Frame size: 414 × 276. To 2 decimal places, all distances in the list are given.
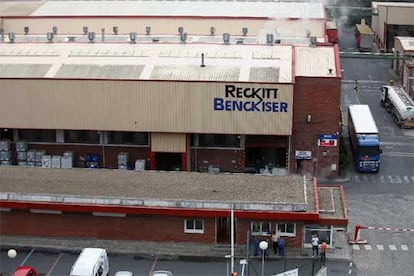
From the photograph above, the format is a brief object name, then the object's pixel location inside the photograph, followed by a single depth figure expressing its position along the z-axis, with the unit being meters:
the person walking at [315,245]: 31.14
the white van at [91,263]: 28.25
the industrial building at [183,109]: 39.91
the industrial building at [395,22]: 70.88
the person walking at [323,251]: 30.77
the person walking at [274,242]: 31.44
